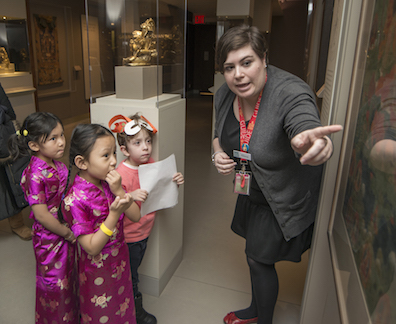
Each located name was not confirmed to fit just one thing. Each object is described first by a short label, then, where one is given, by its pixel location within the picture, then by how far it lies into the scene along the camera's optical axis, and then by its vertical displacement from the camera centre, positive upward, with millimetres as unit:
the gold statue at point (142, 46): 2334 +176
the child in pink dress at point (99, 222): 1408 -657
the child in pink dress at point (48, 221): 1624 -735
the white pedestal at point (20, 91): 5297 -360
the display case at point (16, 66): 5312 +39
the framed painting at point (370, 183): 819 -317
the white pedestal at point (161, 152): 2037 -517
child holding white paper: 1781 -551
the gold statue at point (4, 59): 5215 +140
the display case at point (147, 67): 2193 +28
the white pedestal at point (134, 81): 2176 -67
